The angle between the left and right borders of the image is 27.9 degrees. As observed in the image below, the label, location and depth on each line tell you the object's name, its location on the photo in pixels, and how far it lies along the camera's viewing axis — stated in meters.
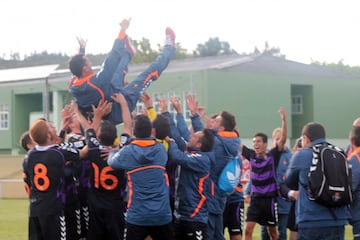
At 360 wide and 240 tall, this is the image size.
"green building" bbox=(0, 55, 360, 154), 44.12
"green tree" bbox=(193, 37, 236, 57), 107.31
